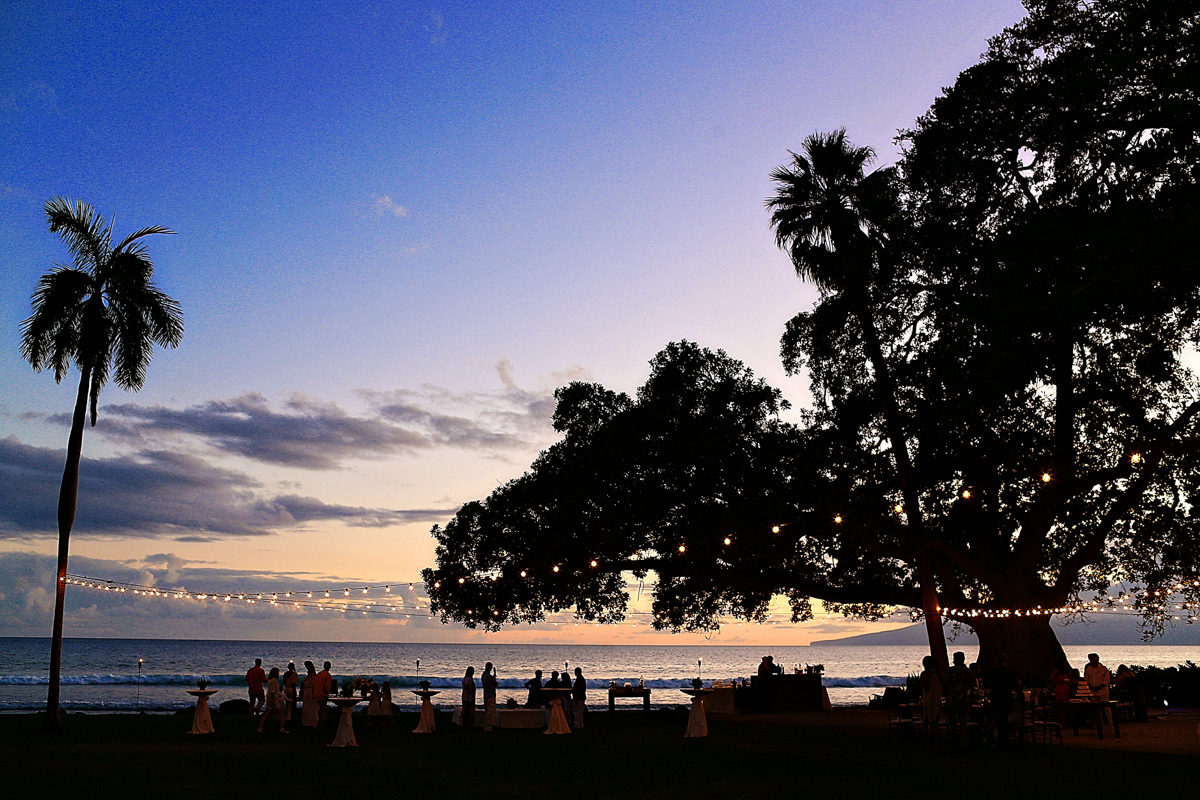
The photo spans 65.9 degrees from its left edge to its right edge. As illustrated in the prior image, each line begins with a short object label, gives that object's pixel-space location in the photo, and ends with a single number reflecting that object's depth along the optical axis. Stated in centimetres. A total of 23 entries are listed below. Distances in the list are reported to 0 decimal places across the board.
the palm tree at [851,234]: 2245
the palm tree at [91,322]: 1955
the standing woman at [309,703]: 2099
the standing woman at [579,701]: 2112
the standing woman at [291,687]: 2288
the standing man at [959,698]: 1412
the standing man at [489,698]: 2109
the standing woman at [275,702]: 2031
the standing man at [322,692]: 2069
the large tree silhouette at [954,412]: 1551
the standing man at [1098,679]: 1734
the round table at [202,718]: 1848
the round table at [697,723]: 1758
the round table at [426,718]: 2025
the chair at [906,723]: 1602
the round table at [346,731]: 1628
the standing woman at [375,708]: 2258
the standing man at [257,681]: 2275
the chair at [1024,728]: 1491
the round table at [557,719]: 1950
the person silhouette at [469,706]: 2178
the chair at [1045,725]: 1514
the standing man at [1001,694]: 1447
